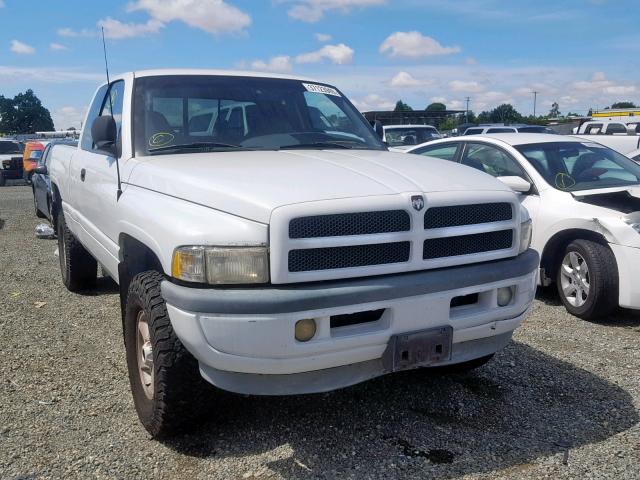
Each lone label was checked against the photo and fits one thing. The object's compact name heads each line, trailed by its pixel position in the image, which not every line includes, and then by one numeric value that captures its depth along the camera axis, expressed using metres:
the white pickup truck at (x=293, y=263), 2.65
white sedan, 5.19
